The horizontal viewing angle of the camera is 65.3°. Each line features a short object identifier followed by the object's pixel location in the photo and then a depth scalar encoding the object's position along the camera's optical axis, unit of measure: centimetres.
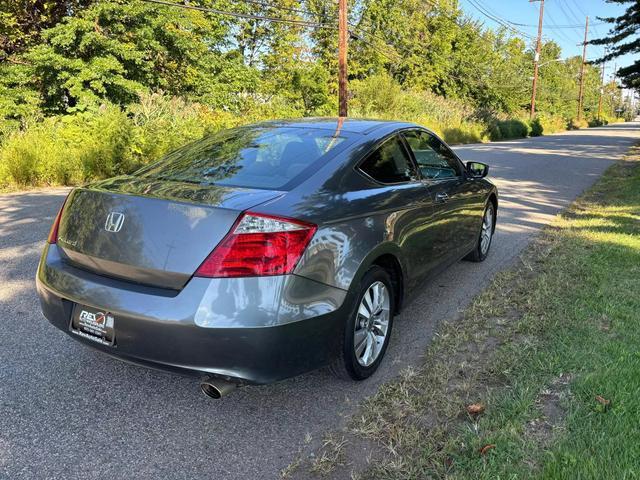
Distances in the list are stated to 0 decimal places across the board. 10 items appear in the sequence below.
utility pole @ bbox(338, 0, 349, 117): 2011
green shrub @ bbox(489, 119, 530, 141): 3341
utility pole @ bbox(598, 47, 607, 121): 9941
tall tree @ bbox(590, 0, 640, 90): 2630
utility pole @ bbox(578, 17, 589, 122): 7365
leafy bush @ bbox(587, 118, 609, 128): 7944
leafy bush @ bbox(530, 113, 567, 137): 4294
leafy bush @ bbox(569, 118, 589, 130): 6397
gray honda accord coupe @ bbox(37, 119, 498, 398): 233
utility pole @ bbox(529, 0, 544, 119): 4347
